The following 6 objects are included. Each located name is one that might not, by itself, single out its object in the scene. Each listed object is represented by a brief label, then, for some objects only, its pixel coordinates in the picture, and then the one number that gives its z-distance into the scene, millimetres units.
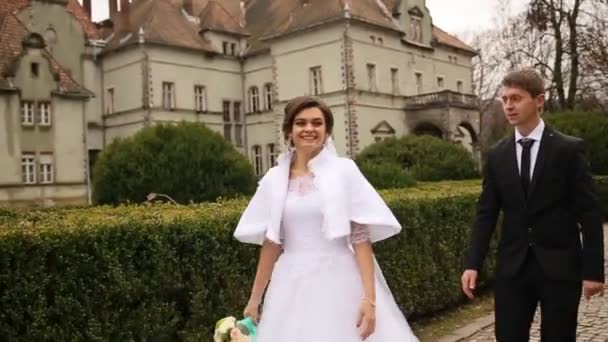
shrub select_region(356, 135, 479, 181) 22453
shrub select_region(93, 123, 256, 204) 17188
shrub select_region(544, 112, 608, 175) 22875
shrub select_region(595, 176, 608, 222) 20922
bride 3742
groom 3998
